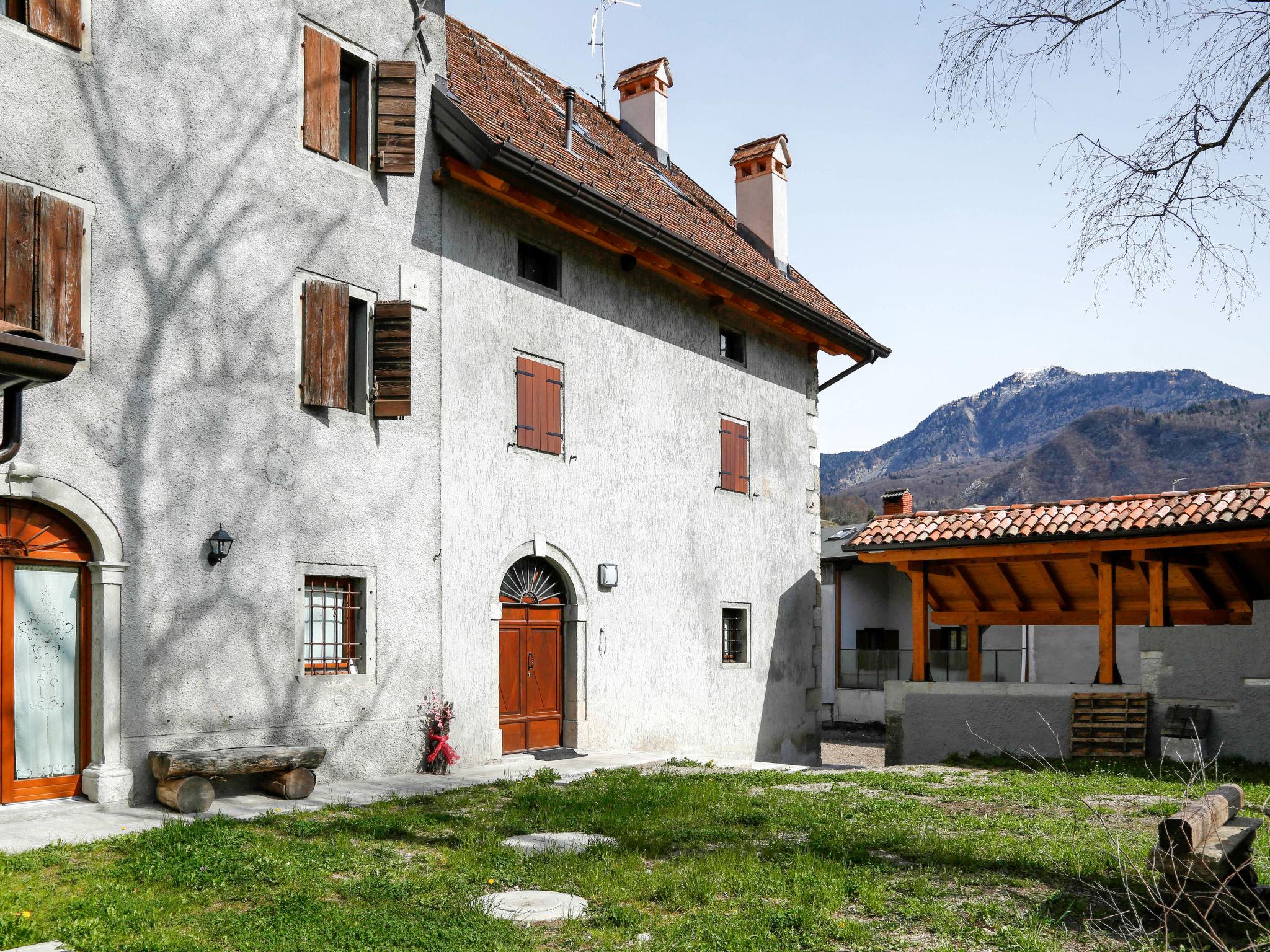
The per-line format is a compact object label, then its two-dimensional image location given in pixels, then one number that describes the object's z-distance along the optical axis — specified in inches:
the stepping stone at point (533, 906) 221.9
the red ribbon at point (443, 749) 446.0
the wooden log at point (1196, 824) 201.8
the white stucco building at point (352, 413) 343.9
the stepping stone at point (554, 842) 283.1
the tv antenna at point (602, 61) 792.3
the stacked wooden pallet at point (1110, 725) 526.3
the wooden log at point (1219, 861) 197.9
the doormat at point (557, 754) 502.6
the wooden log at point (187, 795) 336.8
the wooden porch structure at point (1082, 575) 542.9
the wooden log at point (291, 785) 368.8
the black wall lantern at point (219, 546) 375.6
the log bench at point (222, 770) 338.3
